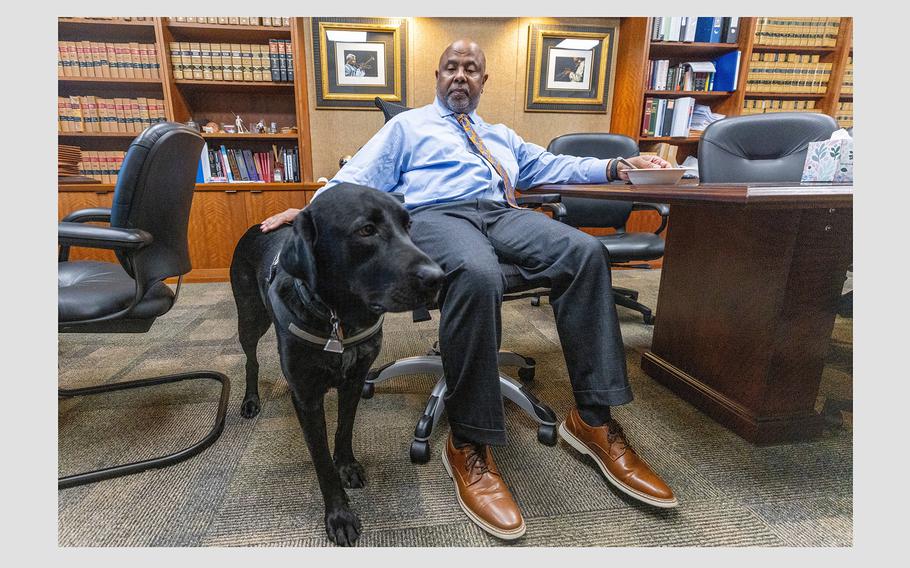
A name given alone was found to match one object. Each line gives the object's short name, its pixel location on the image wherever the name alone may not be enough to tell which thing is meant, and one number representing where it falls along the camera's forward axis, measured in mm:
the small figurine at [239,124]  3193
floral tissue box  1034
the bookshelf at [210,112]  2932
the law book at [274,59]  3080
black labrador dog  798
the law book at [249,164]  3285
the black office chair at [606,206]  2346
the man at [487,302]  988
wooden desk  1168
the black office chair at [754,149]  1757
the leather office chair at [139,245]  1021
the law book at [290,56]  3098
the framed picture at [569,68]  3381
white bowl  1237
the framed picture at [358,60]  3201
